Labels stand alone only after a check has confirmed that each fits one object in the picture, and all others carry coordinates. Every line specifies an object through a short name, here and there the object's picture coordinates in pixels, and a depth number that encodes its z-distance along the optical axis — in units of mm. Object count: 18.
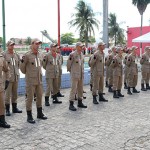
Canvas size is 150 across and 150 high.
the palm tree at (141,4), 28594
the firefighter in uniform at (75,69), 6603
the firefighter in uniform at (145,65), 9664
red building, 32750
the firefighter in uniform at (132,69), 9062
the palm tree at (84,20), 39781
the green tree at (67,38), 79250
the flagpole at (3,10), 9109
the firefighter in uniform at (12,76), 6059
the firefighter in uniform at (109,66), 9186
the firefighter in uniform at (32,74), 5527
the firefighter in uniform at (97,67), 7371
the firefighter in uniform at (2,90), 5109
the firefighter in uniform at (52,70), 7355
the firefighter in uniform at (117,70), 8188
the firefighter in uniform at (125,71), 9441
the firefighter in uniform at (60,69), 8114
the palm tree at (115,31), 43325
